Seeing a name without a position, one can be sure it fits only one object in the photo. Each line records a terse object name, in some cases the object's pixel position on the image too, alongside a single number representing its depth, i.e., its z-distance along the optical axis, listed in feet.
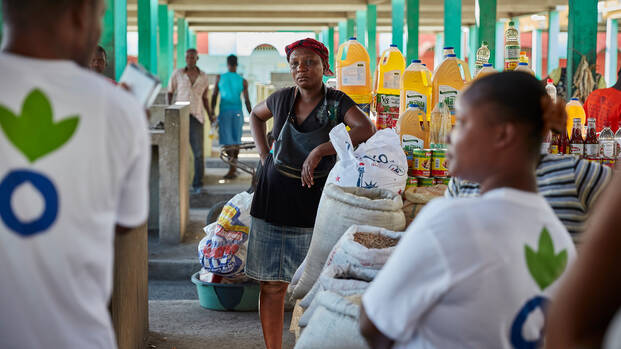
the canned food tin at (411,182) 12.12
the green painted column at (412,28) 47.70
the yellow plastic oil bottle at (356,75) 14.97
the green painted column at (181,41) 66.95
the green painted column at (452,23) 33.60
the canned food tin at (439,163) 12.07
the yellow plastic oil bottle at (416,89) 13.75
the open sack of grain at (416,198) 11.52
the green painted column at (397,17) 50.30
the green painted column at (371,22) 56.97
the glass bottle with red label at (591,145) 12.01
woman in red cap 12.49
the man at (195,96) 33.60
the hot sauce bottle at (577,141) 12.05
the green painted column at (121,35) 29.25
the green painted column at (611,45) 63.16
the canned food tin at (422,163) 12.11
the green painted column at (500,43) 75.25
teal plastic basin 17.16
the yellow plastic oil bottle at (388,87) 14.33
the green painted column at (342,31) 72.35
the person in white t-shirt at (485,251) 4.92
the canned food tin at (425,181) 12.12
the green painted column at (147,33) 45.34
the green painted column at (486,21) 30.37
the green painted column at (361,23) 61.67
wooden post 10.87
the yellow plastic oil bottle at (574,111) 14.39
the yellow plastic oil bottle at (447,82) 13.44
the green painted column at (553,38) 64.54
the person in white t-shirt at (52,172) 4.80
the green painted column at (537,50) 77.61
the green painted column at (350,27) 68.44
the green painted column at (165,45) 55.47
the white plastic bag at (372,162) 11.46
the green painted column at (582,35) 23.59
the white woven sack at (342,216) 10.29
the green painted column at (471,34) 70.28
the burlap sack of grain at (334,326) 7.73
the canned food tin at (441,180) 12.09
